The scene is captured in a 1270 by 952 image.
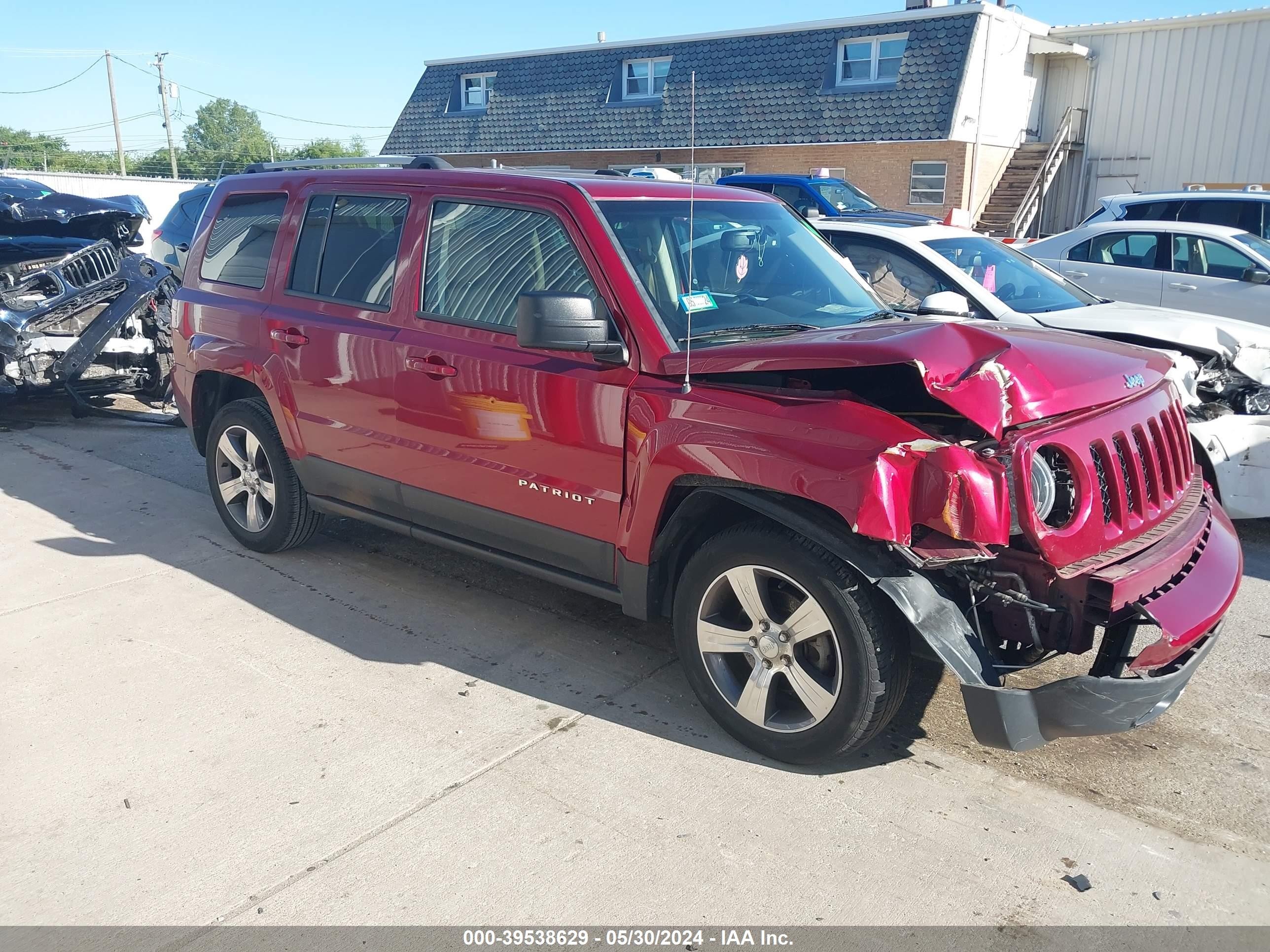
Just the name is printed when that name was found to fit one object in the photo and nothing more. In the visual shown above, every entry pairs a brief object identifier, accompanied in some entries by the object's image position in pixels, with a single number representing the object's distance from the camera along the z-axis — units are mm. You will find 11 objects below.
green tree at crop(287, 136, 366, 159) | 68562
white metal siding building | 21359
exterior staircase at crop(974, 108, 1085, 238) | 23406
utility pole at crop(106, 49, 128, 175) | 48375
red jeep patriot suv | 2963
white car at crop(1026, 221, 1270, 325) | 9195
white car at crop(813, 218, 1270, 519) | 5227
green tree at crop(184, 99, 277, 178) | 90125
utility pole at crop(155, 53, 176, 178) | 54406
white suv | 10578
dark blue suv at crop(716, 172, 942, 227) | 12539
